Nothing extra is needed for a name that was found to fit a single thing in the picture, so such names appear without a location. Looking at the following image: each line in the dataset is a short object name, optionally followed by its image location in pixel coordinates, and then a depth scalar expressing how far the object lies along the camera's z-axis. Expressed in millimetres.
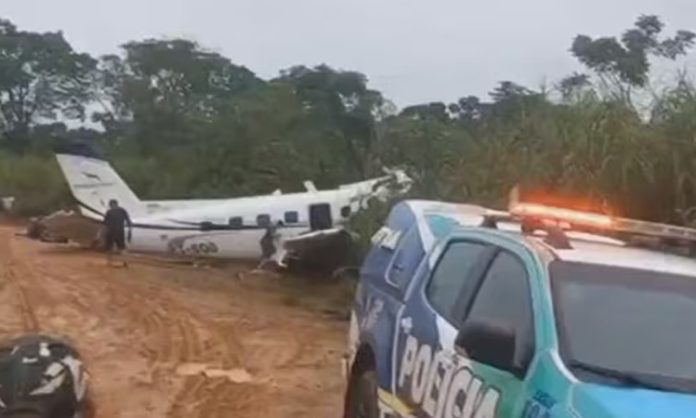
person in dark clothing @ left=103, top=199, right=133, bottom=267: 34688
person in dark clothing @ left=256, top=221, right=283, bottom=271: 31547
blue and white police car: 5027
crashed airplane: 27636
